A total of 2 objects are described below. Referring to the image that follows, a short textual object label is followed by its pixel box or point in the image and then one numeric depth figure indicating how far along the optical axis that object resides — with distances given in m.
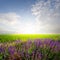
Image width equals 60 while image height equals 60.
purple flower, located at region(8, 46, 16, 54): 1.31
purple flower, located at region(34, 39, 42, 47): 1.63
